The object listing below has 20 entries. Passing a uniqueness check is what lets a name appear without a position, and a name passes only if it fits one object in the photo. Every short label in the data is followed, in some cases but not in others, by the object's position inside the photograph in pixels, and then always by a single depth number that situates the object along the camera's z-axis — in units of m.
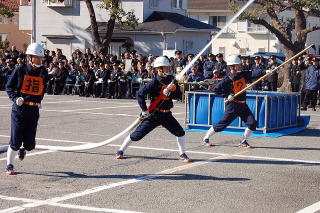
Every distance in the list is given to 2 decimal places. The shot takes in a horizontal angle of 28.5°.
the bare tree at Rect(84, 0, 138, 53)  32.91
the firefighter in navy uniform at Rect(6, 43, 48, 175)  9.80
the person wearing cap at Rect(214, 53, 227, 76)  24.72
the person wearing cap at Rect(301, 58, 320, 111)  23.25
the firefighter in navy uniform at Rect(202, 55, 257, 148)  13.16
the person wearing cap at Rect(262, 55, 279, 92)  25.58
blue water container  15.37
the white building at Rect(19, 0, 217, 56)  39.50
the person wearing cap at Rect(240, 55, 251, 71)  23.77
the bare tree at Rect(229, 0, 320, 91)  25.00
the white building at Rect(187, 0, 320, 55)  57.16
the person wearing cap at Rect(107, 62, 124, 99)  27.31
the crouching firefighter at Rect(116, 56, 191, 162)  11.05
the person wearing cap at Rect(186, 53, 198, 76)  25.57
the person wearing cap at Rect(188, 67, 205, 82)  24.83
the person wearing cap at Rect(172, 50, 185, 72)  26.62
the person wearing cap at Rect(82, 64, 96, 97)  27.97
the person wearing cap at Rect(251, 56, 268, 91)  21.03
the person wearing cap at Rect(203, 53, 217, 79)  25.41
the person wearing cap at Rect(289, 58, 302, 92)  24.56
